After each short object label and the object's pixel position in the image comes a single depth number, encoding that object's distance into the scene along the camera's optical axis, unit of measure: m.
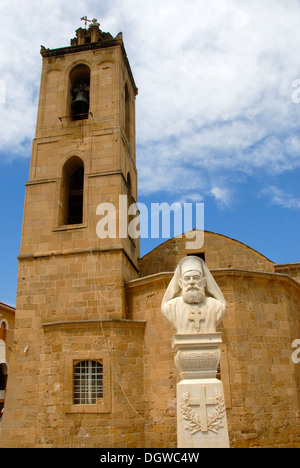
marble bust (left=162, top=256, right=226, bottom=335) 5.67
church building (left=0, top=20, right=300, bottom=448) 11.03
